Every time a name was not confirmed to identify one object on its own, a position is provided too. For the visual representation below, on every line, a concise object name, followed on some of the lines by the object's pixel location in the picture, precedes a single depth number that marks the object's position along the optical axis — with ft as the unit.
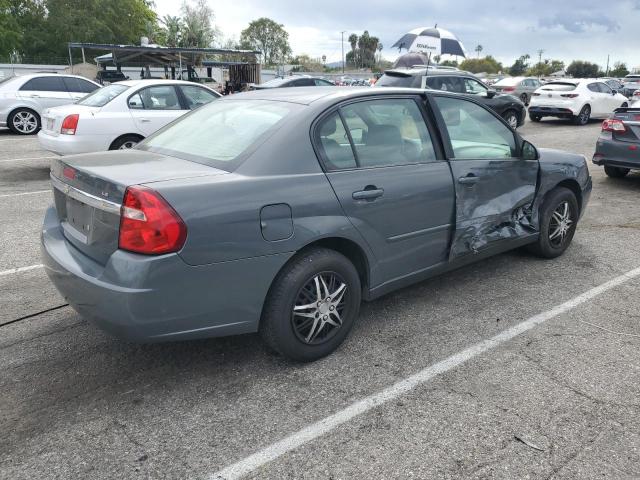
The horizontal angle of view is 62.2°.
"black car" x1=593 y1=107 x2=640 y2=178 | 25.95
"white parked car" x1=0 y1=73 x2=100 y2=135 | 42.14
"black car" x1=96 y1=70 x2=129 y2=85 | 89.30
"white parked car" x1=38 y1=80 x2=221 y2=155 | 26.03
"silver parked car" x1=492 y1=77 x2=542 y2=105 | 72.38
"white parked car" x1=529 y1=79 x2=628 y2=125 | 56.90
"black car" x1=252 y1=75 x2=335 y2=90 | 49.73
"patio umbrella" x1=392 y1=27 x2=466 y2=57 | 41.52
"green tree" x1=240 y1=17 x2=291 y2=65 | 375.66
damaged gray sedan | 8.45
